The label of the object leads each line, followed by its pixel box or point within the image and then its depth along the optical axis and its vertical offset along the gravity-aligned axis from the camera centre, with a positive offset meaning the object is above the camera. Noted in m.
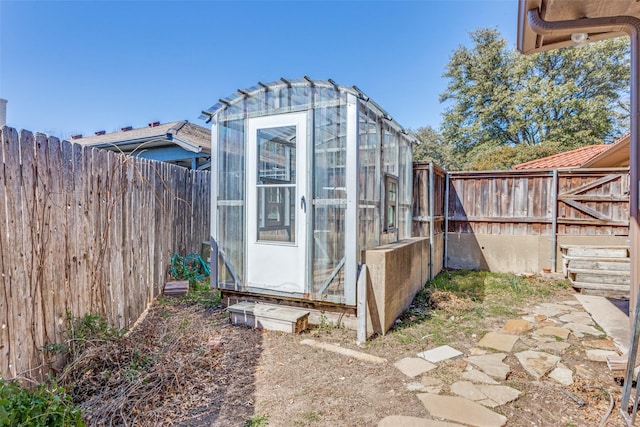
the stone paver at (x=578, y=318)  4.48 -1.44
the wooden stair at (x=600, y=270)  5.70 -1.00
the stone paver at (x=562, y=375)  2.93 -1.45
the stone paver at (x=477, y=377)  2.93 -1.46
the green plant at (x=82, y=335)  2.79 -1.11
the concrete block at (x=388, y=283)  3.85 -0.89
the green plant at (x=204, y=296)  4.91 -1.32
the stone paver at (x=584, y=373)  2.98 -1.45
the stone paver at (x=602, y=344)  3.60 -1.43
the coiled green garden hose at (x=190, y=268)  5.50 -1.03
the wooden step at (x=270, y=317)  3.97 -1.28
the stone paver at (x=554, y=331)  3.99 -1.44
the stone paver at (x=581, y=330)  4.01 -1.44
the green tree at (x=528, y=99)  15.02 +5.24
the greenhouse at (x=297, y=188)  3.96 +0.27
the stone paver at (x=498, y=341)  3.65 -1.45
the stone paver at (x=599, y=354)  3.34 -1.44
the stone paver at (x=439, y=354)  3.37 -1.46
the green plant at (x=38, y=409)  1.84 -1.14
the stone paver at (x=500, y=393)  2.63 -1.45
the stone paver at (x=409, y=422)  2.31 -1.45
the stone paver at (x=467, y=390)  2.67 -1.45
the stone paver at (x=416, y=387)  2.79 -1.46
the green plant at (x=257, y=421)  2.29 -1.44
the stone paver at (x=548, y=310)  4.85 -1.45
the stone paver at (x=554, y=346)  3.59 -1.45
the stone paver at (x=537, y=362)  3.10 -1.46
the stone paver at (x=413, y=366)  3.08 -1.45
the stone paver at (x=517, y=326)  4.15 -1.44
